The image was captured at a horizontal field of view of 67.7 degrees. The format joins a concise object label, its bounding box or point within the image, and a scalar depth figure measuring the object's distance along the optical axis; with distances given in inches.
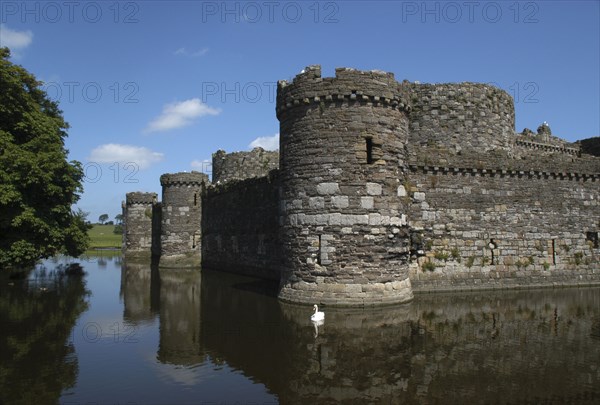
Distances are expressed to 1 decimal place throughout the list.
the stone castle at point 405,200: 568.4
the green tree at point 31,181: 702.5
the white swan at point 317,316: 463.2
